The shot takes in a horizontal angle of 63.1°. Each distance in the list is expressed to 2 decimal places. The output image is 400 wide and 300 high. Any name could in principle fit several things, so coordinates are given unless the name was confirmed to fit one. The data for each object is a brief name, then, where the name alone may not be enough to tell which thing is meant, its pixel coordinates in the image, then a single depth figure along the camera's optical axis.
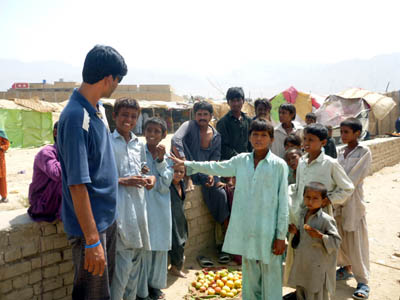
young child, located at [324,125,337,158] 4.84
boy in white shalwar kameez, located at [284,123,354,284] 3.17
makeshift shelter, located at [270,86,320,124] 15.22
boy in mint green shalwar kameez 2.87
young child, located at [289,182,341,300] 2.86
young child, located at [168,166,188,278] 3.89
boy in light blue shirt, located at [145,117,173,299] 3.33
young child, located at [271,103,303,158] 4.85
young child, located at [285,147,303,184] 4.04
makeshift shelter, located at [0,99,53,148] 16.66
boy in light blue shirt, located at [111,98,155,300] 2.82
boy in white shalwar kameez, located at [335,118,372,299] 3.64
